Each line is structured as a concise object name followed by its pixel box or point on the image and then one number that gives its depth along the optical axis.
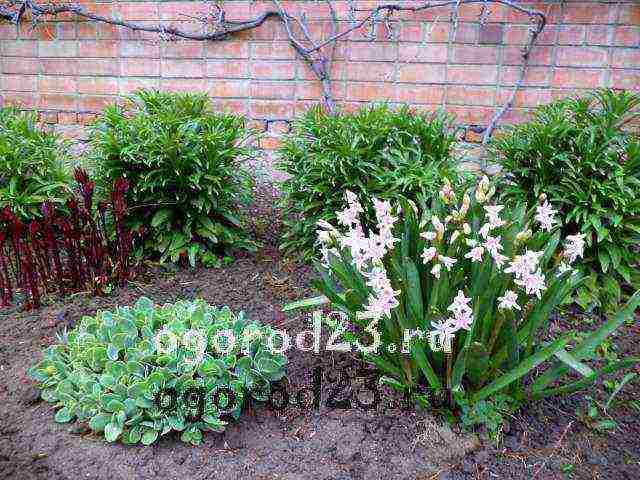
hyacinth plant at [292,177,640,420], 1.82
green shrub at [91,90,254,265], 3.02
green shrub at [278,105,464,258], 2.97
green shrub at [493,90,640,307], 2.78
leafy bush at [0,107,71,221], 2.99
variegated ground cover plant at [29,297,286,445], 1.89
